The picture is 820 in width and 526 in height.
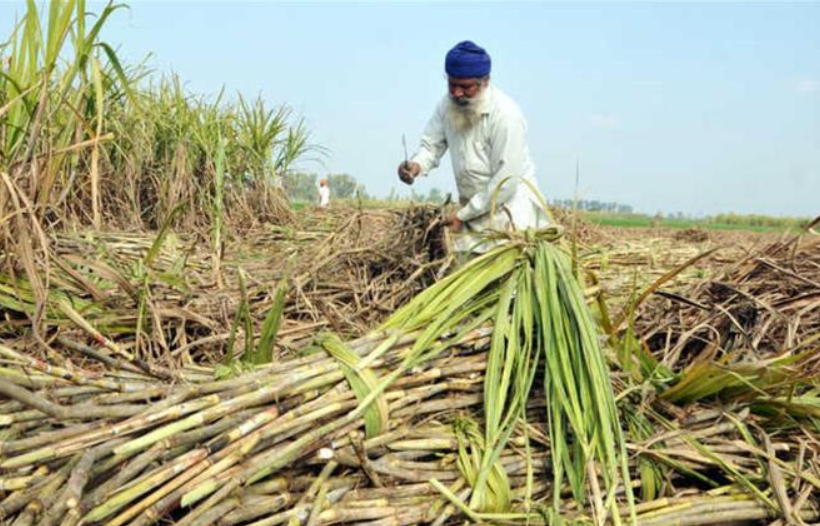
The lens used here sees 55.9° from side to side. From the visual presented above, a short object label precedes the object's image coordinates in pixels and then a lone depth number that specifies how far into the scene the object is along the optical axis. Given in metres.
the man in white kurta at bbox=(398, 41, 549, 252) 3.52
